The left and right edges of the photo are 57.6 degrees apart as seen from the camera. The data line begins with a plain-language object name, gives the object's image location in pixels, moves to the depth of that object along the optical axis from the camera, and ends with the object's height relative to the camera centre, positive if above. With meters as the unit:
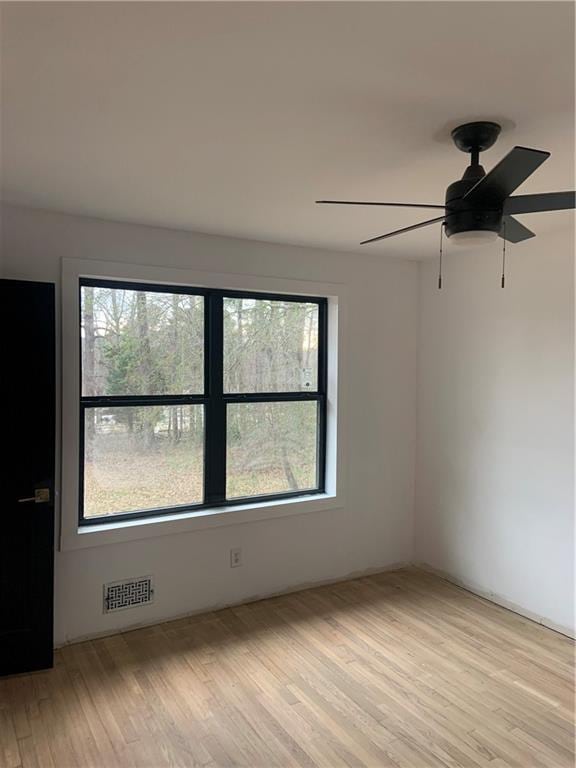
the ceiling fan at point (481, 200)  1.71 +0.62
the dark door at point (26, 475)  2.69 -0.48
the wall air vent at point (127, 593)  3.15 -1.29
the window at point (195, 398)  3.20 -0.10
